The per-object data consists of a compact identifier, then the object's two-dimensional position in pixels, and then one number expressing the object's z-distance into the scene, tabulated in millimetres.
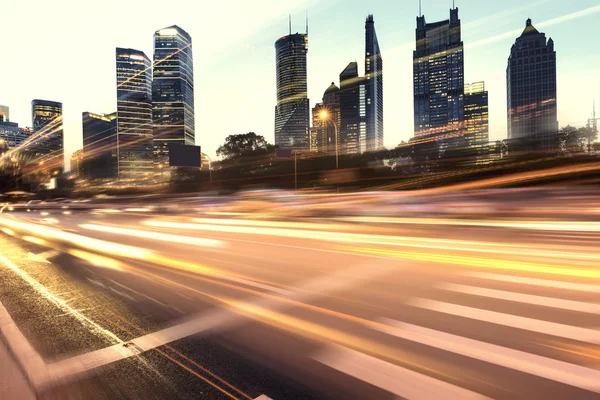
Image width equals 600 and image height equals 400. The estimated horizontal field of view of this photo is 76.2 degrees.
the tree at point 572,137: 73812
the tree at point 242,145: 92375
